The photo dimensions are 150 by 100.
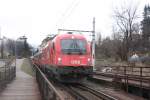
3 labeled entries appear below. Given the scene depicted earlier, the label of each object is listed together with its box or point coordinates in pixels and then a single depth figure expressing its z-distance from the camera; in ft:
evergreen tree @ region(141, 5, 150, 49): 137.33
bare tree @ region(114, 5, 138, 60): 125.79
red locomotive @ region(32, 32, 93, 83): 47.85
